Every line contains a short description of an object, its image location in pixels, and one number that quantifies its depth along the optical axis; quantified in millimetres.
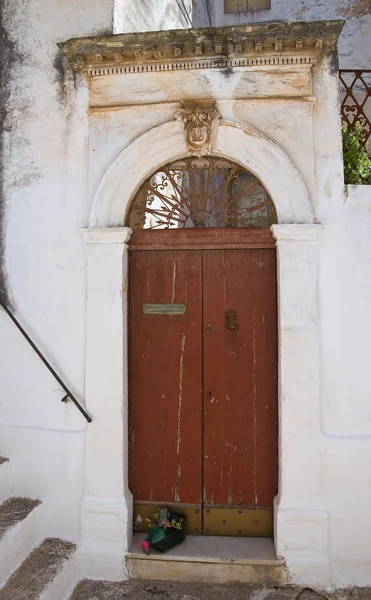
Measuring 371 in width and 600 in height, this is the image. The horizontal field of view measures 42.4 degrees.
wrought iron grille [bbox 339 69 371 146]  6677
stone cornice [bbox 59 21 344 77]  3852
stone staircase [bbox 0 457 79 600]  3418
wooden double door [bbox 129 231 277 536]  4129
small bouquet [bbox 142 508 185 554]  3902
